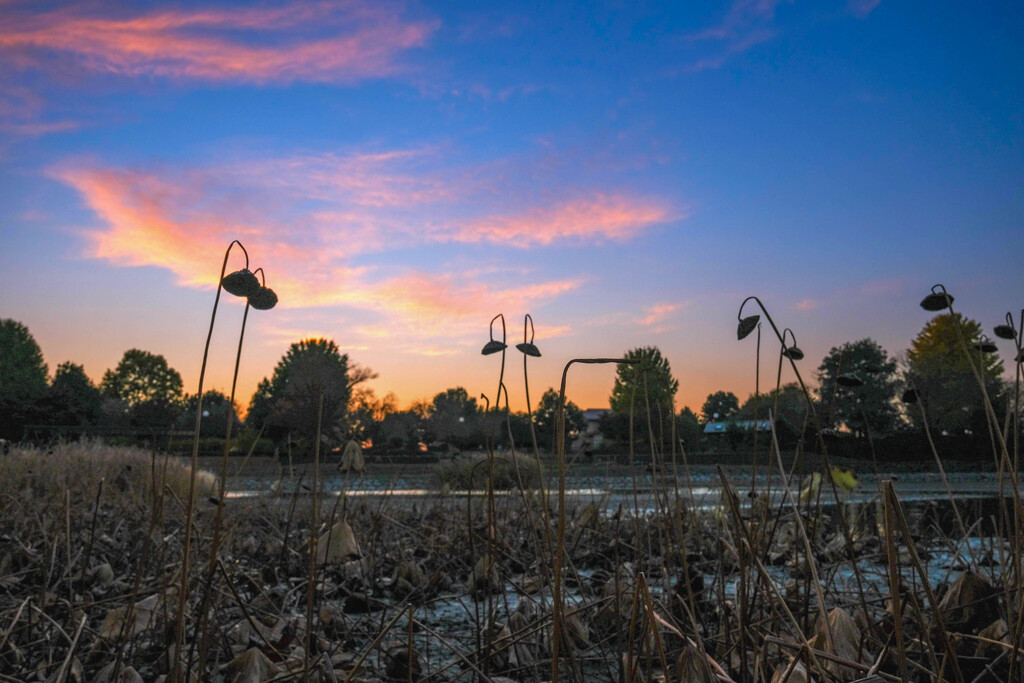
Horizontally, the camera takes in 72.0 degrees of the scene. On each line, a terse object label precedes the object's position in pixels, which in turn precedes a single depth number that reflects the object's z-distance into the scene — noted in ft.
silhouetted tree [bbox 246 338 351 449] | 123.77
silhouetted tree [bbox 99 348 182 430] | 215.92
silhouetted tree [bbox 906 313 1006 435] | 78.89
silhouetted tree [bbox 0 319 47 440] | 128.88
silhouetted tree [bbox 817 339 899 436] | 114.32
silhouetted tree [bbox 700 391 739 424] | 197.47
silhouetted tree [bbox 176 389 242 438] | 124.47
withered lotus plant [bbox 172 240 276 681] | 3.41
